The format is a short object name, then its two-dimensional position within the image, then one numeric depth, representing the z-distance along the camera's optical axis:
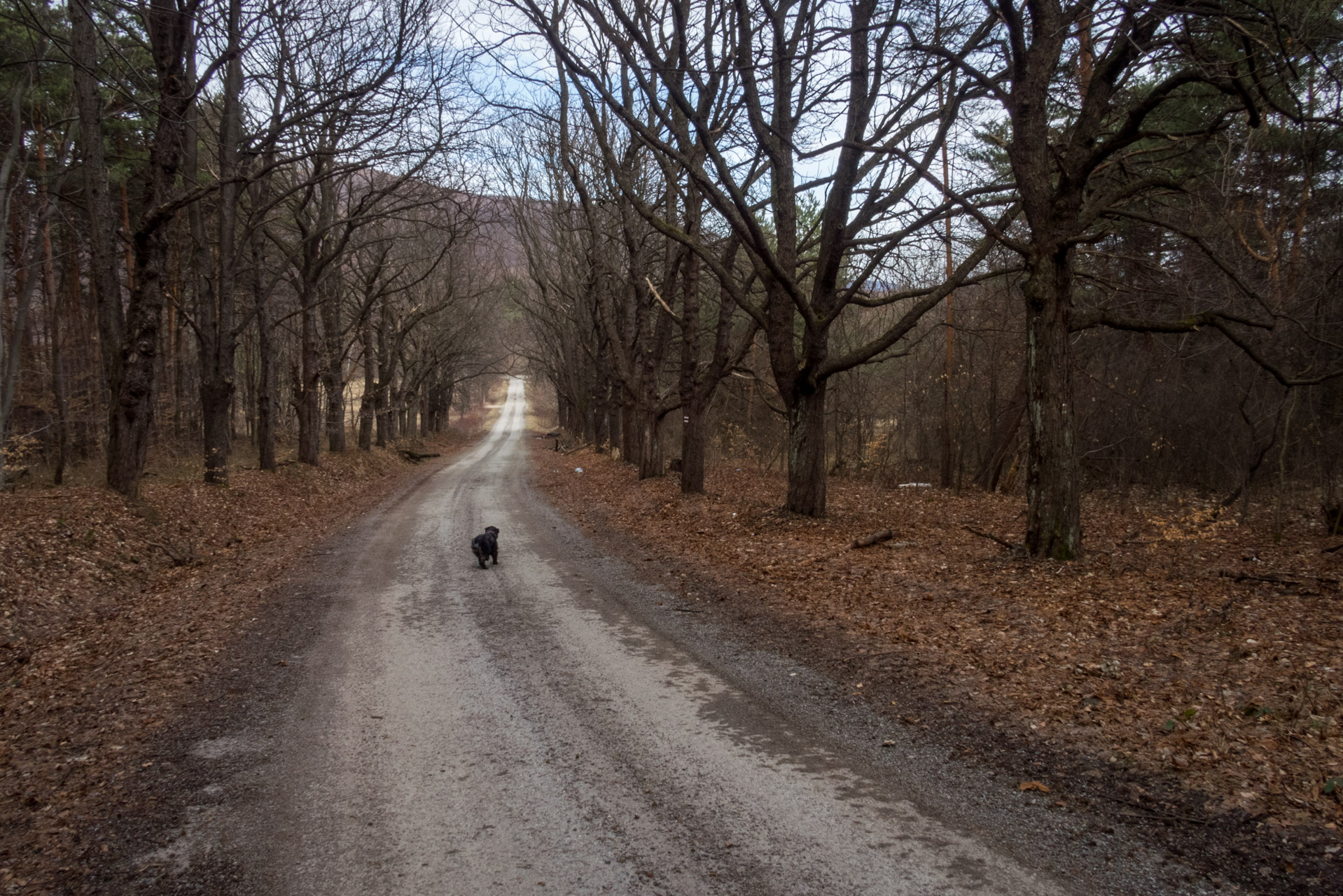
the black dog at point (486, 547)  9.41
